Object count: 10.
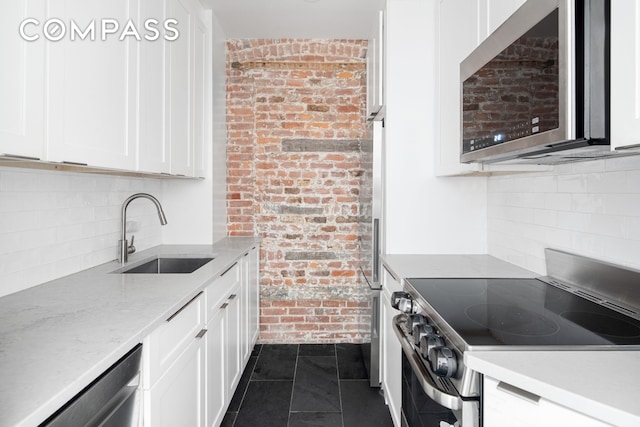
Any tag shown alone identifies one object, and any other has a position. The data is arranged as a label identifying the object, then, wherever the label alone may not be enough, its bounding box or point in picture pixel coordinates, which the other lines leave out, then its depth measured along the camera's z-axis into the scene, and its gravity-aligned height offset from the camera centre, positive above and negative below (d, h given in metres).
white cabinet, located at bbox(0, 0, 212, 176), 1.11 +0.50
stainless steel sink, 2.45 -0.33
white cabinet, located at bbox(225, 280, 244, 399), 2.28 -0.79
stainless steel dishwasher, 0.85 -0.46
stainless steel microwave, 1.02 +0.40
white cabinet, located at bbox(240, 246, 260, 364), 2.73 -0.67
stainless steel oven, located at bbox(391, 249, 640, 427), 1.06 -0.34
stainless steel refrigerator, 2.49 -0.10
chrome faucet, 2.15 -0.10
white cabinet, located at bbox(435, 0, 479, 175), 1.86 +0.78
